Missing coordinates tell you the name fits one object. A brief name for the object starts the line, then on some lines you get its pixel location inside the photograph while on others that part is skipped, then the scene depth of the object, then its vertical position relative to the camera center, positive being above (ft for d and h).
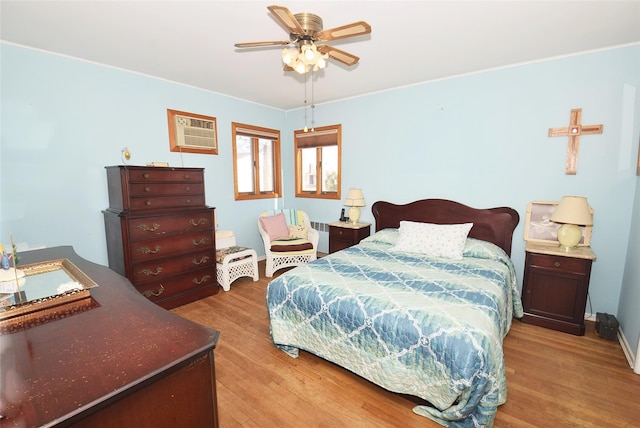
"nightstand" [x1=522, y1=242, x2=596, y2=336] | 8.18 -3.18
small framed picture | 9.48 -1.47
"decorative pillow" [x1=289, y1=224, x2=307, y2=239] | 14.19 -2.54
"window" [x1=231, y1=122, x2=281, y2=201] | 14.26 +1.07
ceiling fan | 5.26 +2.91
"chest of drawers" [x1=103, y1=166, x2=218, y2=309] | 9.16 -1.76
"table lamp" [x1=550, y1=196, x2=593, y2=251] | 8.11 -1.09
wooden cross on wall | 8.79 +1.52
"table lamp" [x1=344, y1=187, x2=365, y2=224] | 13.14 -0.97
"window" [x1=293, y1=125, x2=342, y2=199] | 14.66 +1.06
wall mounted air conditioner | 11.59 +2.11
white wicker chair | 12.91 -3.48
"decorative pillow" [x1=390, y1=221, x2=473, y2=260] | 9.46 -2.04
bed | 5.08 -2.93
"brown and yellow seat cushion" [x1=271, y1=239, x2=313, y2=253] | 12.74 -2.92
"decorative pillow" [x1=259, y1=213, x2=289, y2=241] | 13.55 -2.19
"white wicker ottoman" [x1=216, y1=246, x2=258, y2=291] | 11.69 -3.53
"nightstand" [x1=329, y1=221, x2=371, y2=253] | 12.77 -2.43
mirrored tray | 3.72 -1.63
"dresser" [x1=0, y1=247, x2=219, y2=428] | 2.26 -1.73
